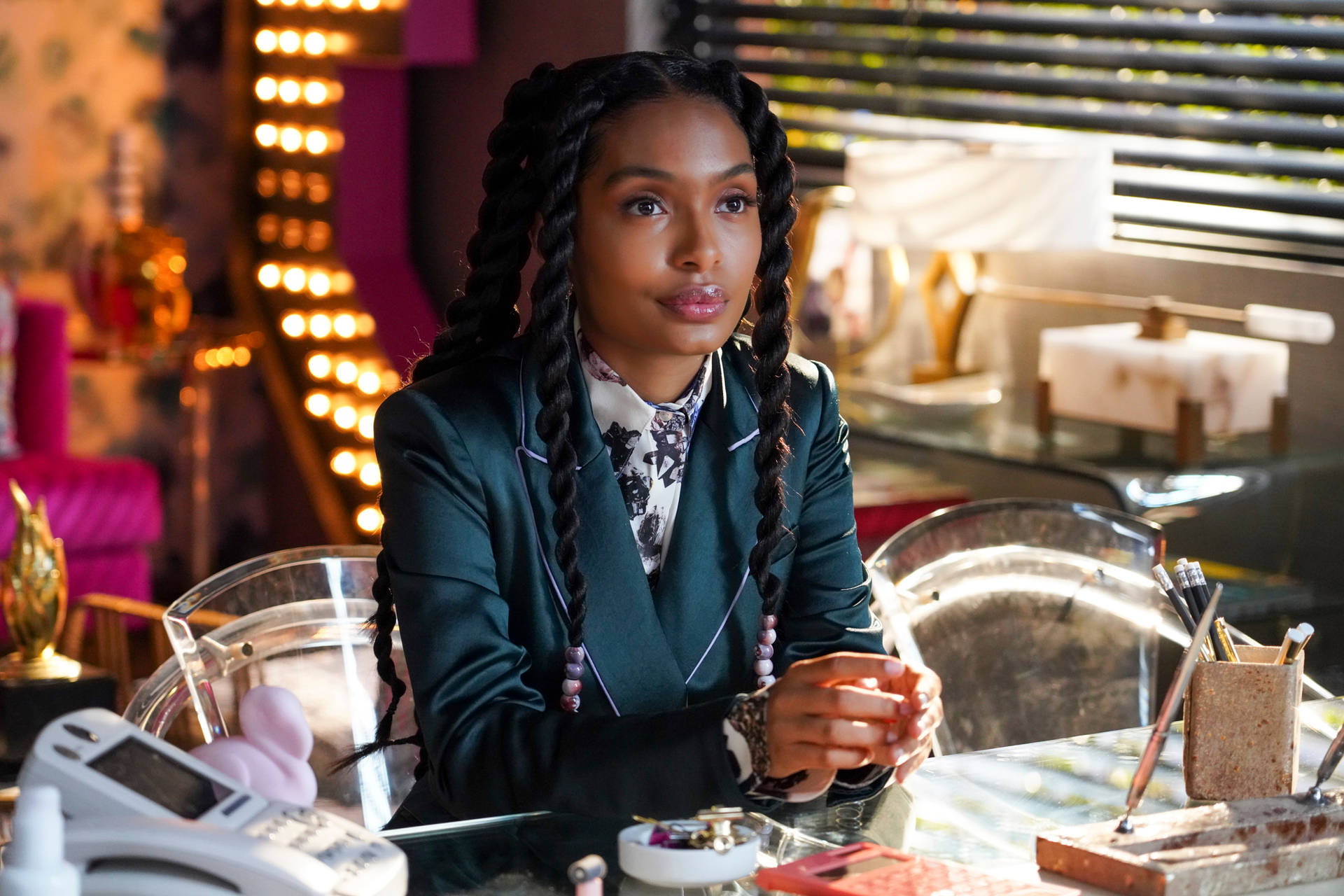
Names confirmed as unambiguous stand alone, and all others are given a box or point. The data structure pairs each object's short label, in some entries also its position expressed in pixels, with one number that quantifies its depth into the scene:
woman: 2.55
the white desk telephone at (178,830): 2.20
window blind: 3.75
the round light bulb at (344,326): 5.69
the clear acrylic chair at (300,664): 2.72
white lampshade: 3.70
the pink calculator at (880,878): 2.32
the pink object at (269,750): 2.30
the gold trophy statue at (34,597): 3.32
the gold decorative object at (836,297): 4.51
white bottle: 2.17
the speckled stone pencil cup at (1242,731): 2.52
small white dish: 2.33
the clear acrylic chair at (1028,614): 2.93
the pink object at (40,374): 5.49
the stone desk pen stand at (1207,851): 2.34
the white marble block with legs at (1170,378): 3.62
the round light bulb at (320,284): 5.79
